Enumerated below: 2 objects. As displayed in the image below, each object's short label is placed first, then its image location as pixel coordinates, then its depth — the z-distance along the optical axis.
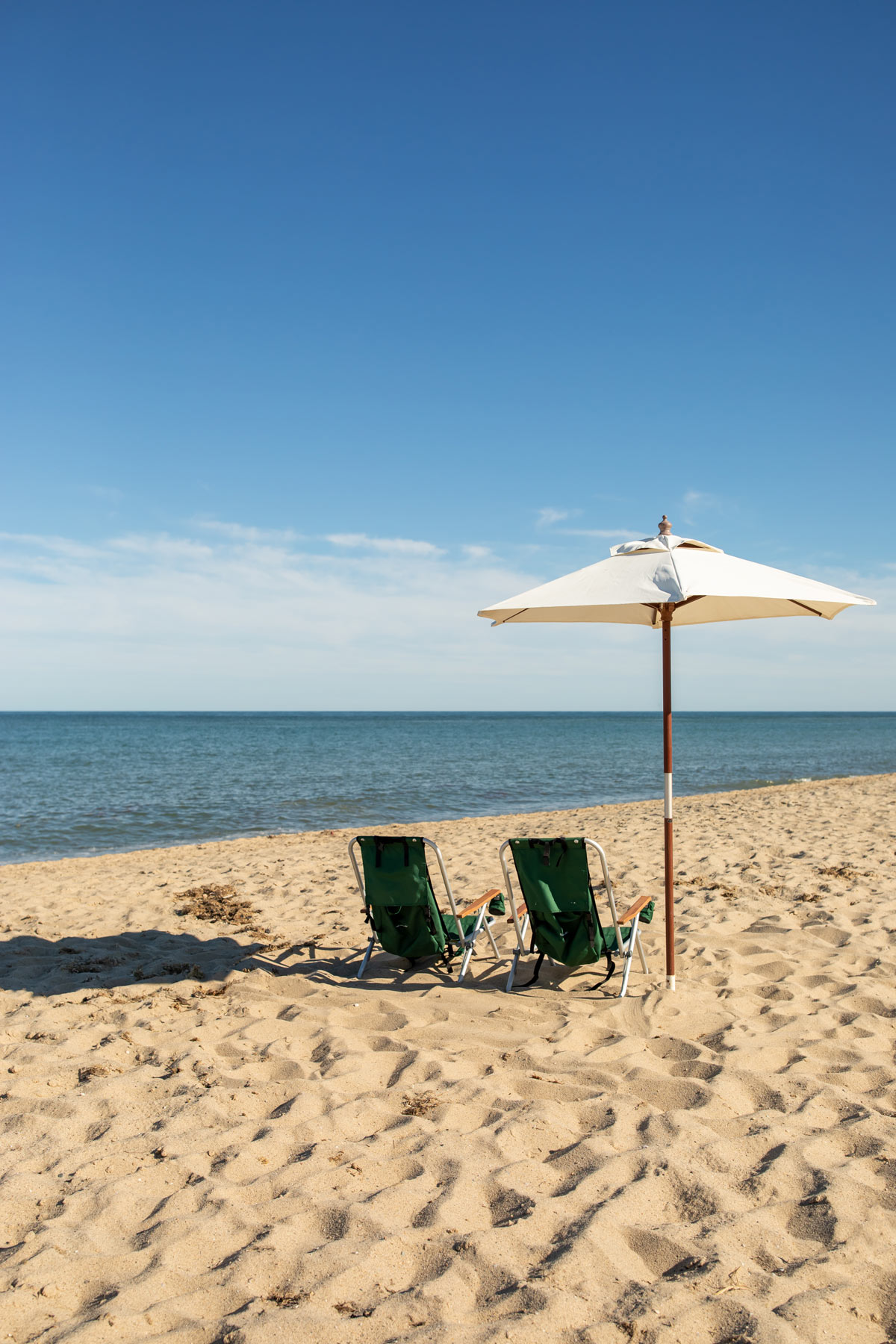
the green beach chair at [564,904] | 4.58
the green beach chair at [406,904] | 4.85
